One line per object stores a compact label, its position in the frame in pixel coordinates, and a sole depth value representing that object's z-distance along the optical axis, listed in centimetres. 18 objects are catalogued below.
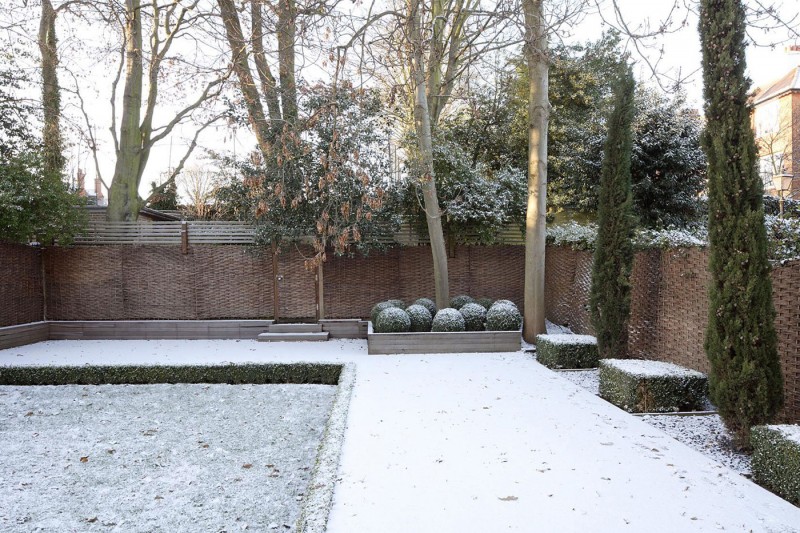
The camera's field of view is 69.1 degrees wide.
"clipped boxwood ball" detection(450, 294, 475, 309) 1138
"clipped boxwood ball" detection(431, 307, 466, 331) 1009
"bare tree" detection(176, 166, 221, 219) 2824
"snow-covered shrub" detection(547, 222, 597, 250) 1015
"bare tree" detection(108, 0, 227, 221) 1280
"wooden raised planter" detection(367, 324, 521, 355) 998
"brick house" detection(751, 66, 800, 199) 2145
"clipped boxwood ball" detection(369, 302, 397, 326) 1102
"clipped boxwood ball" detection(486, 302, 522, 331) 1007
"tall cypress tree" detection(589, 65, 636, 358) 784
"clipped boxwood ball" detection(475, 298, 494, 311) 1129
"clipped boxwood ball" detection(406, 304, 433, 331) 1034
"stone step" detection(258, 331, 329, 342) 1170
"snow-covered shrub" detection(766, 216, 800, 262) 483
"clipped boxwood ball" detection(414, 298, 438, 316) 1130
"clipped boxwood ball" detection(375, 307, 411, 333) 1010
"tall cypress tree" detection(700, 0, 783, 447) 438
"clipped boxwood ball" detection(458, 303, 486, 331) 1034
